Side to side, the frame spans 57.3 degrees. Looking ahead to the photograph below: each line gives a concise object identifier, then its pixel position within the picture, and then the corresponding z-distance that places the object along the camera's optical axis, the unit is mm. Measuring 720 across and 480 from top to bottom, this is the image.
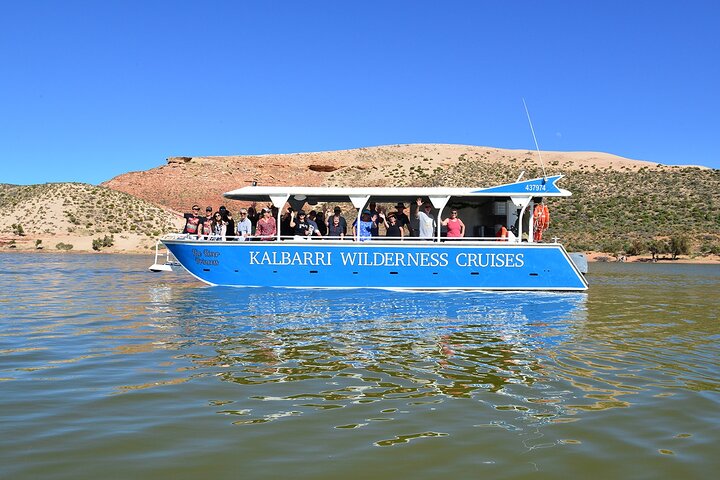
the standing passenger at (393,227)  16641
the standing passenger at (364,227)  16484
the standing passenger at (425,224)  16625
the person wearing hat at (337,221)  17016
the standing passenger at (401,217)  16828
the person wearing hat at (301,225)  16859
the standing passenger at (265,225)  16828
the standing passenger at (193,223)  18141
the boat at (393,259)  16172
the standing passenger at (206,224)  17891
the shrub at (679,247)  42812
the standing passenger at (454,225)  16625
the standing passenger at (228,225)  17647
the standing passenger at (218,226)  17056
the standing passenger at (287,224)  17188
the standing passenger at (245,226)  17016
